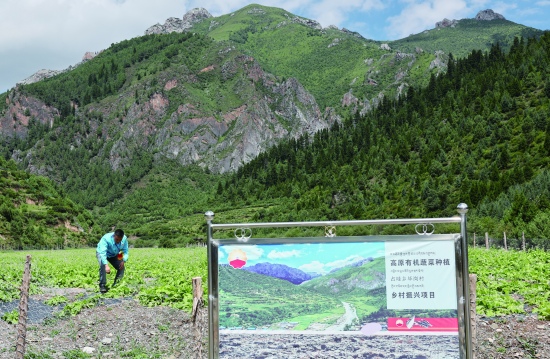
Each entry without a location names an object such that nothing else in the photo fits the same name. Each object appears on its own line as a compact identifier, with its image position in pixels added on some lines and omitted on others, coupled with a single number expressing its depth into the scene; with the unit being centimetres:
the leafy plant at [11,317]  1163
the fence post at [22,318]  800
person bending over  1513
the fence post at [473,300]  739
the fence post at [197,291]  864
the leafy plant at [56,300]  1371
